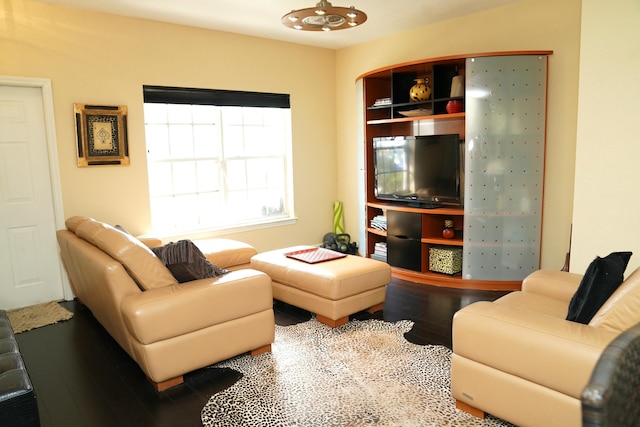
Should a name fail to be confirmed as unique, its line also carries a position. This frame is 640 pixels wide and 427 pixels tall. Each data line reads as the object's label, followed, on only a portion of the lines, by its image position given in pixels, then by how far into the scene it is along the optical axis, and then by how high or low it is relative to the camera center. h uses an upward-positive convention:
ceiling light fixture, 3.24 +1.08
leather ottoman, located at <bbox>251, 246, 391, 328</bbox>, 3.46 -0.97
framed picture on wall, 4.35 +0.33
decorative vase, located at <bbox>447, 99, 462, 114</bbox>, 4.52 +0.52
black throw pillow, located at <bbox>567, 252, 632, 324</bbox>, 2.09 -0.61
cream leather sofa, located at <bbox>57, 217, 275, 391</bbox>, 2.58 -0.85
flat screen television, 4.63 -0.10
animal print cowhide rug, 2.33 -1.29
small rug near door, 3.76 -1.27
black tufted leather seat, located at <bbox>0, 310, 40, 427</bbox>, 1.82 -0.92
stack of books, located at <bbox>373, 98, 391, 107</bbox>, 5.17 +0.68
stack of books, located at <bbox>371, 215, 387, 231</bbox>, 5.26 -0.72
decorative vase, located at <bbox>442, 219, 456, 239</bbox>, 4.70 -0.74
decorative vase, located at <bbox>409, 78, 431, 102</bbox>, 4.81 +0.72
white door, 4.09 -0.30
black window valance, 4.83 +0.78
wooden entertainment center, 4.23 -0.13
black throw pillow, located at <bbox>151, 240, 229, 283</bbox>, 2.87 -0.59
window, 5.04 +0.08
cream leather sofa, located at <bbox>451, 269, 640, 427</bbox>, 1.84 -0.87
